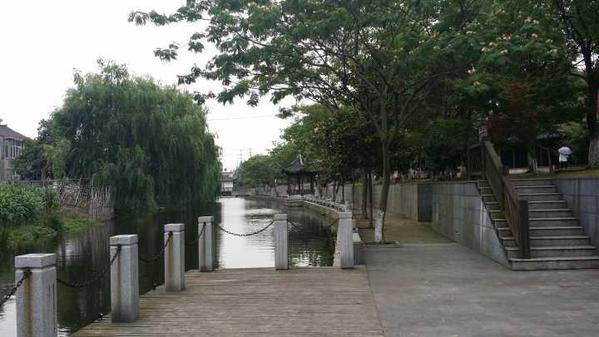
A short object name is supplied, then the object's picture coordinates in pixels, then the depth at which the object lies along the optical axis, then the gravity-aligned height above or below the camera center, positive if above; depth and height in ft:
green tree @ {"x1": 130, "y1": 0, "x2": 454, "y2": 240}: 45.44 +11.42
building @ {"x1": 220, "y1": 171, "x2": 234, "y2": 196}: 461.37 -3.13
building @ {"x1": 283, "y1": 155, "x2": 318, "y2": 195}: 201.62 +2.07
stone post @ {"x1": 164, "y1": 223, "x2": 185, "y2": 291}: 30.55 -4.03
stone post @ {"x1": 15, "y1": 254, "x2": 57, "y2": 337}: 17.93 -3.51
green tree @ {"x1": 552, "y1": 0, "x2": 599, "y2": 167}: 43.88 +11.04
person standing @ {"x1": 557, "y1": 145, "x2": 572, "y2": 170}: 50.29 +1.84
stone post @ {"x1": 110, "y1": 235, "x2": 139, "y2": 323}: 24.32 -4.14
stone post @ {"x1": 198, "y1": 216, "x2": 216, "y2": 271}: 37.11 -4.08
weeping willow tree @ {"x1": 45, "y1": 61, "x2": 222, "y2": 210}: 109.40 +9.18
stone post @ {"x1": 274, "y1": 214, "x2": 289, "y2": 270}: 37.35 -3.96
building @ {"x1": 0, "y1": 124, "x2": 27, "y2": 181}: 176.94 +11.97
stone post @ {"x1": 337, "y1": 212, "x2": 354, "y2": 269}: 36.52 -3.91
